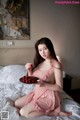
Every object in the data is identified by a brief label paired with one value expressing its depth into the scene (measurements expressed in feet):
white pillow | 8.91
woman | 5.04
